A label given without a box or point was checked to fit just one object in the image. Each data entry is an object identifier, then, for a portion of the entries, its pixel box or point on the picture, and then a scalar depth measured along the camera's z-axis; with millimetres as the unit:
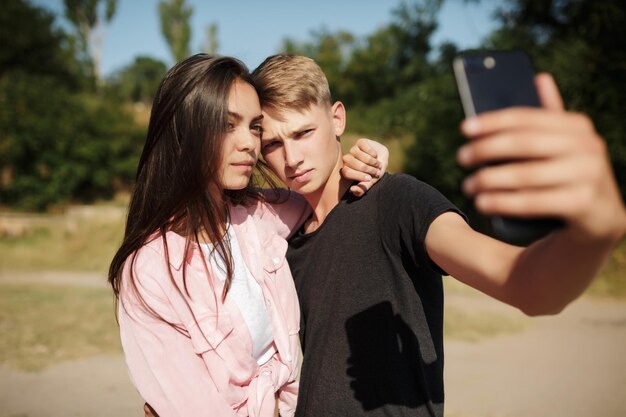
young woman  1539
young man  747
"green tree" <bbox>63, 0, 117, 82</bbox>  32625
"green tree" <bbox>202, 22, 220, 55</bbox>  37219
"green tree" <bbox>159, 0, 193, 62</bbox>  34000
